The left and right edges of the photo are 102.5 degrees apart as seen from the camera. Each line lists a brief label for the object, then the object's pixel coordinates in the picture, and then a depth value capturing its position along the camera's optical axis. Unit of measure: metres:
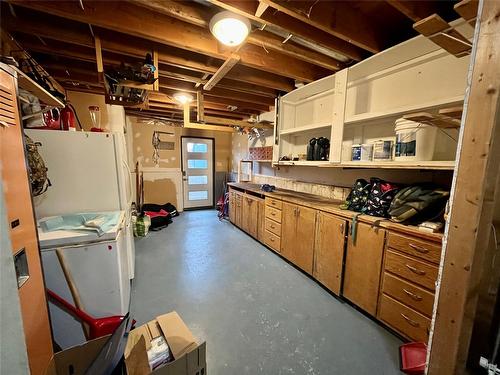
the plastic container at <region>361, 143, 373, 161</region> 2.02
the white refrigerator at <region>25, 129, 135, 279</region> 1.69
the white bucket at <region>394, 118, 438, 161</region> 1.59
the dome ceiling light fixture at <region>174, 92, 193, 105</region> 3.07
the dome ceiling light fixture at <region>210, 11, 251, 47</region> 1.46
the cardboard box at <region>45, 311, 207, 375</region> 0.98
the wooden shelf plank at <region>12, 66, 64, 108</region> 1.29
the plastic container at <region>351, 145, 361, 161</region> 2.12
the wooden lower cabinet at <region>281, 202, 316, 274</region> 2.46
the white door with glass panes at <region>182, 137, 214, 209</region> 5.63
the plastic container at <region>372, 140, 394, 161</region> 1.84
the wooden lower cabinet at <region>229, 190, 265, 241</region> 3.49
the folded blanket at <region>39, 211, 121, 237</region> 1.44
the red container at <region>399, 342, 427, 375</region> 1.36
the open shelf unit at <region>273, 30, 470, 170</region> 1.60
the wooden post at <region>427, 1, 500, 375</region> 0.76
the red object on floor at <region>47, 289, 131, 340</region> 1.29
